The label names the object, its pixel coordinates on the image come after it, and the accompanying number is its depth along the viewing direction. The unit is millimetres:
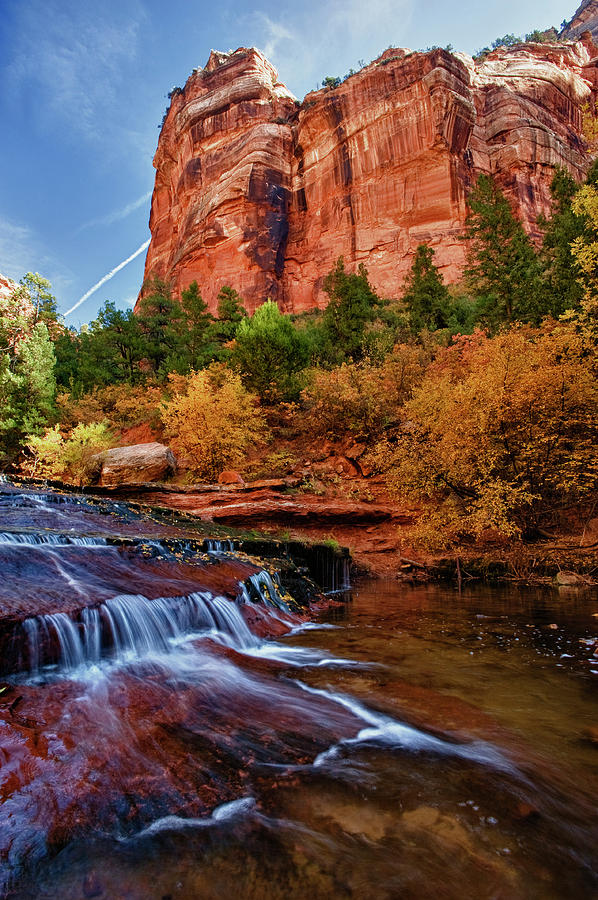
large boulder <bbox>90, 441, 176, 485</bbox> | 16219
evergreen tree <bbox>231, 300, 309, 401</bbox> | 20844
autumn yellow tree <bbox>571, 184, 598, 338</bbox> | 11320
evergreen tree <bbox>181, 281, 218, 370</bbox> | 24594
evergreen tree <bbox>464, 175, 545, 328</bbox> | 19406
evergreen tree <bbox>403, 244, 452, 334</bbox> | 25391
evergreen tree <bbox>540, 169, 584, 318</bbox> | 17641
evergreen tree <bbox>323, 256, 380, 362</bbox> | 23875
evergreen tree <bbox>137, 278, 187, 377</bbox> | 29156
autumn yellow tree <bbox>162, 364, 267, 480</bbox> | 17094
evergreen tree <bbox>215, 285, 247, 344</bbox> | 26198
